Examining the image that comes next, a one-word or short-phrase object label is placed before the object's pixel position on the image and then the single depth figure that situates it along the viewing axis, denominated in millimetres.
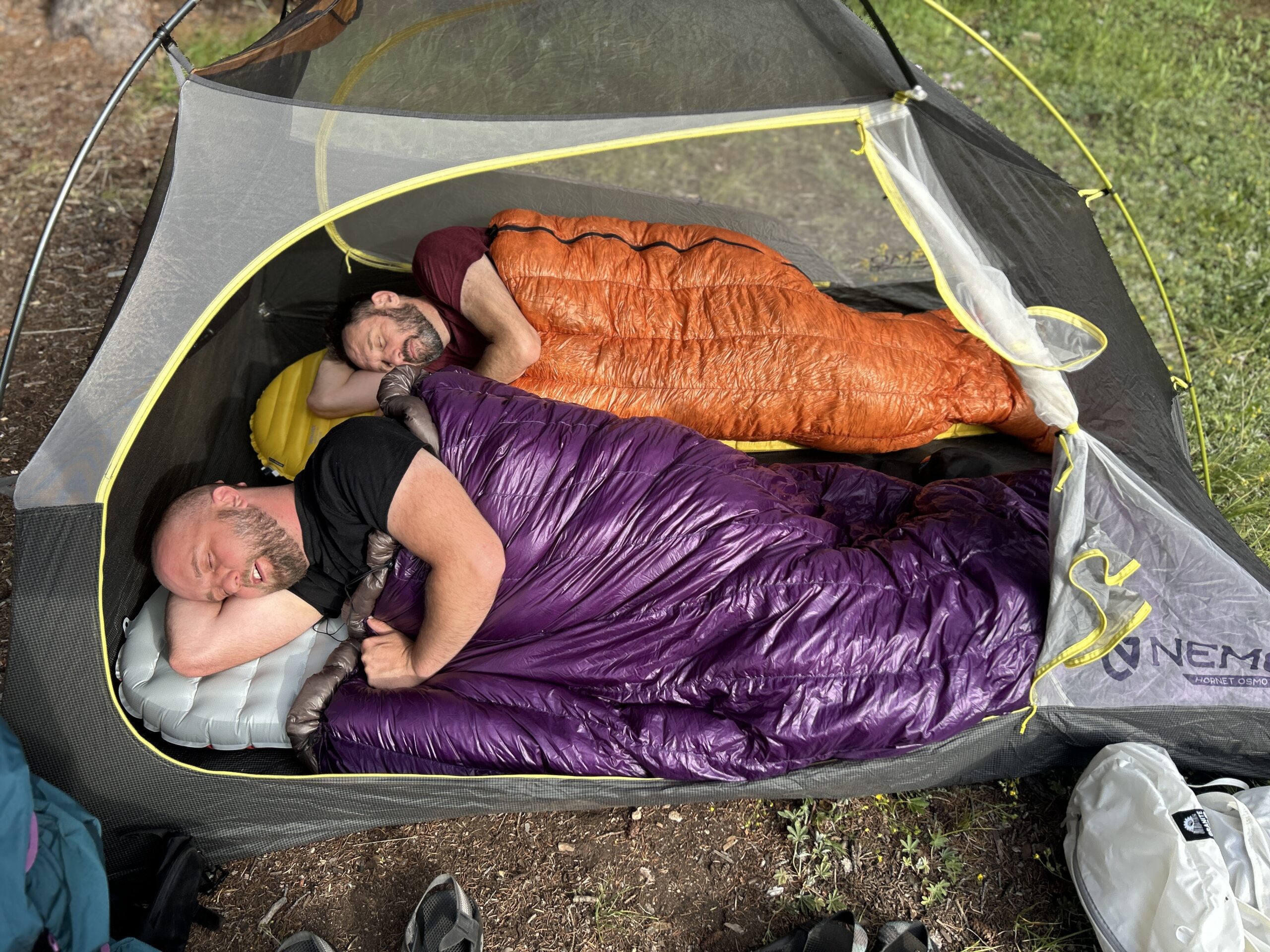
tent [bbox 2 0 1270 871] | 1978
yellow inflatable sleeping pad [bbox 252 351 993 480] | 2859
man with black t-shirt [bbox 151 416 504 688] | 2002
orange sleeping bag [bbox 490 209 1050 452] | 2736
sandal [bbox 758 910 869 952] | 1904
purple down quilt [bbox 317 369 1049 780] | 2035
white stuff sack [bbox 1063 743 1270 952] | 1774
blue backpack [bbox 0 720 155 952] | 1652
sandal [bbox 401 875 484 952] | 1970
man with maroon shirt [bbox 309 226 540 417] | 2756
